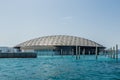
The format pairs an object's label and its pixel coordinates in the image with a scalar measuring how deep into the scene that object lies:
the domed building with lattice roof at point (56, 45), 52.91
